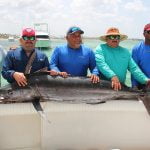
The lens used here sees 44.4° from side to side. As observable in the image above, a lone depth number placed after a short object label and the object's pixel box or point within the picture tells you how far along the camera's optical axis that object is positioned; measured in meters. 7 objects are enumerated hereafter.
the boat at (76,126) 2.32
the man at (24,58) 2.64
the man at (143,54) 3.00
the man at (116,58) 2.83
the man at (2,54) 3.24
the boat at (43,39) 24.50
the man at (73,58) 2.87
